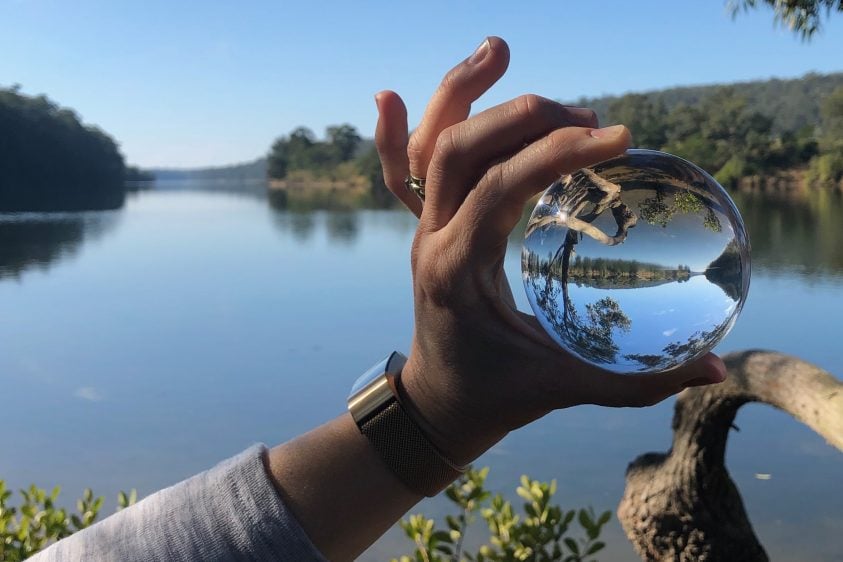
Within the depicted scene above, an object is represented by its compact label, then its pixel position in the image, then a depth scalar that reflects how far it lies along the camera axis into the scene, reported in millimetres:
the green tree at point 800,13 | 3742
